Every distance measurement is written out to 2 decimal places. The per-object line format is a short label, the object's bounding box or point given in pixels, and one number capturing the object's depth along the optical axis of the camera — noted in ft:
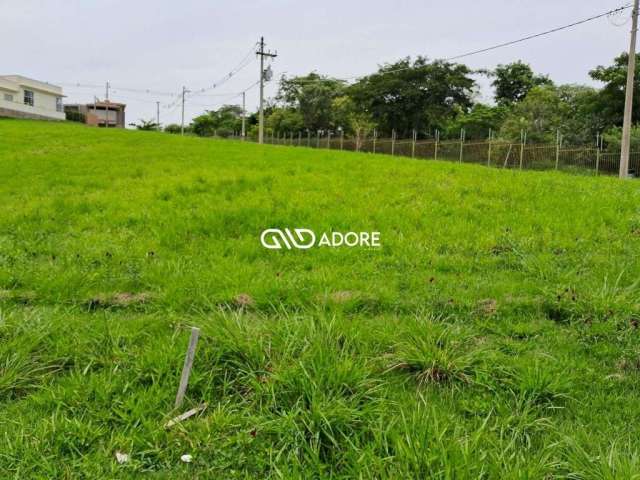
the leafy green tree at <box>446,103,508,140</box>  100.37
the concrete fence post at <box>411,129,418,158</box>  75.18
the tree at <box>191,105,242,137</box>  168.70
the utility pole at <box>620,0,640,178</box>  45.98
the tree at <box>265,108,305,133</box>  131.34
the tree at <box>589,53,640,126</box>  75.61
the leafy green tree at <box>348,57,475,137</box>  108.17
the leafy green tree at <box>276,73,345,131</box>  127.24
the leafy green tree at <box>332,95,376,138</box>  115.75
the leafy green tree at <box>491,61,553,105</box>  118.83
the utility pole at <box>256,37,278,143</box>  90.94
